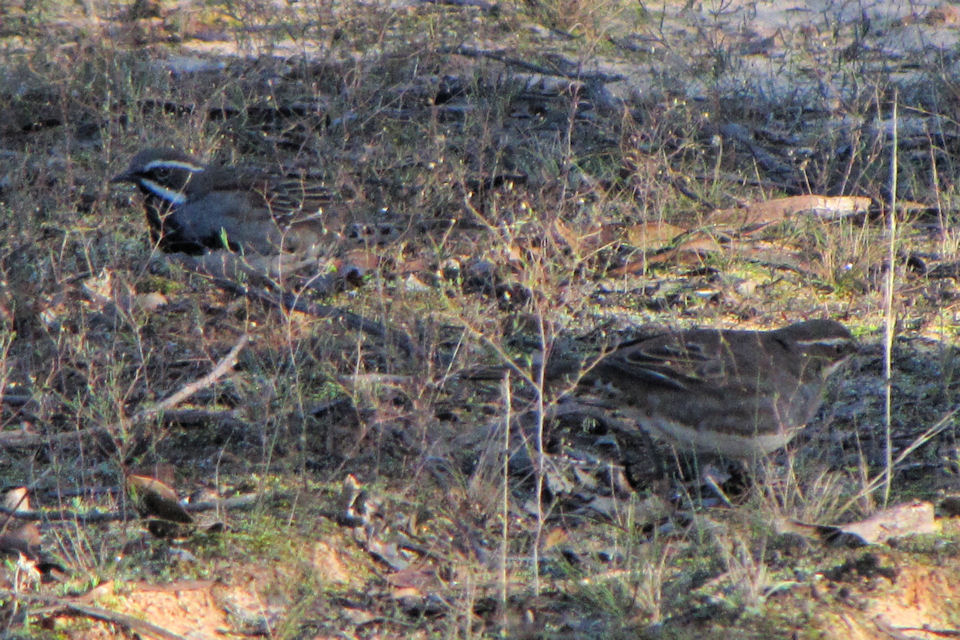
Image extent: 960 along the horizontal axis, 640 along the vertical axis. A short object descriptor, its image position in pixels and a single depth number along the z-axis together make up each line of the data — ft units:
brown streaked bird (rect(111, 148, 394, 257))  52.01
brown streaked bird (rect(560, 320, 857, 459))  37.11
